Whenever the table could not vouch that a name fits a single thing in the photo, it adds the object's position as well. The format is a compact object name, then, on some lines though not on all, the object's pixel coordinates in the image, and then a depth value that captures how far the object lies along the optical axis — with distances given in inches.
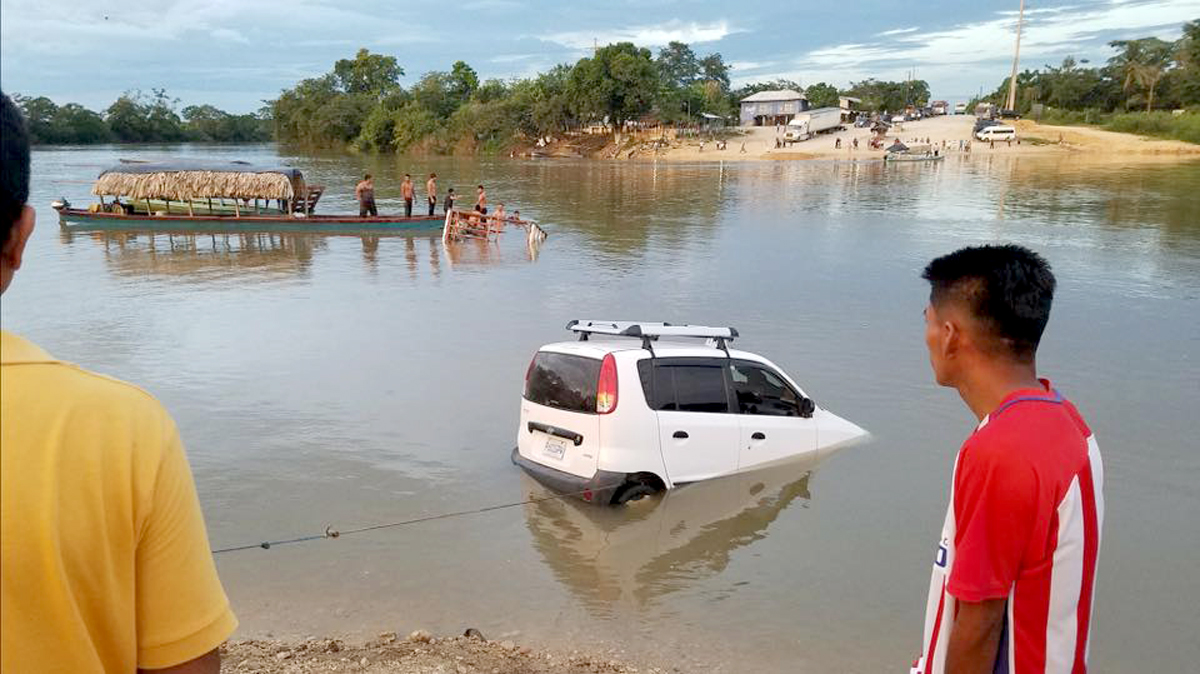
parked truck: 3614.7
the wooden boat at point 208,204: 1090.1
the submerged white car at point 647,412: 305.9
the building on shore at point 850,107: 4645.2
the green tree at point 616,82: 3348.9
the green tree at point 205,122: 5841.5
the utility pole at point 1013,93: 4045.3
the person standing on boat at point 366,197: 1143.0
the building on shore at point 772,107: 4210.1
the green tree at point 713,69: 5251.0
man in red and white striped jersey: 90.4
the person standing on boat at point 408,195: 1169.4
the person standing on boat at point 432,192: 1195.7
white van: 3174.2
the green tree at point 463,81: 4680.1
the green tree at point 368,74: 5049.2
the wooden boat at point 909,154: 2862.7
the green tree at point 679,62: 5142.7
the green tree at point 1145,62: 3447.3
